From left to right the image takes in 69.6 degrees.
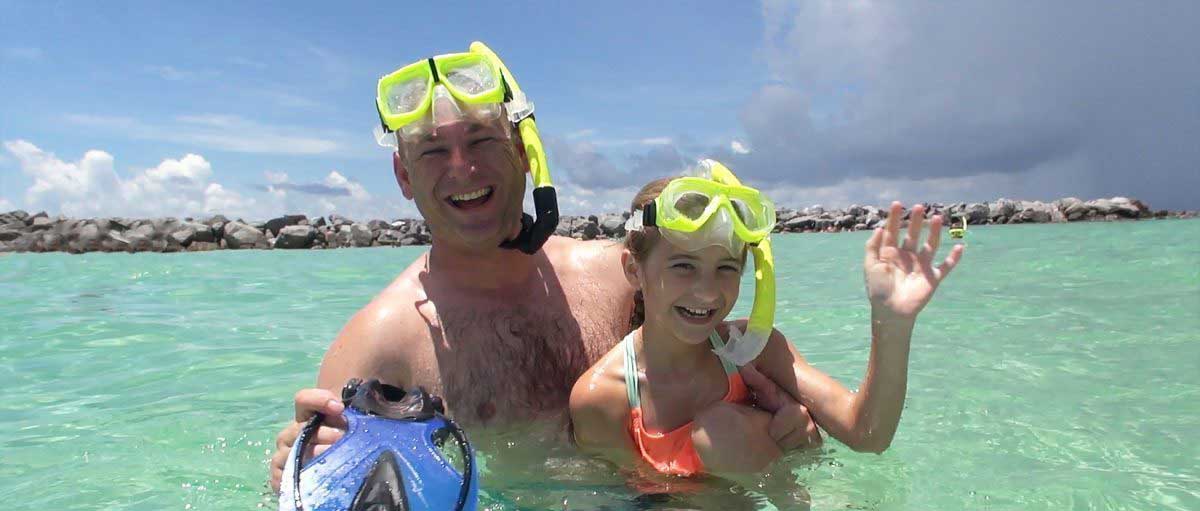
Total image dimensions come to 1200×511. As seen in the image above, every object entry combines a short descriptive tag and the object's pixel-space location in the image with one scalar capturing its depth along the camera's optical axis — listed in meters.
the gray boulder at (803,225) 34.50
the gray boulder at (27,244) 22.38
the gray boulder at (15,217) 24.31
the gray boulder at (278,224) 25.70
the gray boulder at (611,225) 28.26
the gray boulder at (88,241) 22.48
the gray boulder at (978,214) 33.56
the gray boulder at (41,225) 23.94
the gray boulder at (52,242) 22.64
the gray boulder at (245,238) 23.84
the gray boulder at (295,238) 24.38
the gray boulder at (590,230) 28.27
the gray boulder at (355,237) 26.61
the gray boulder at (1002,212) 33.56
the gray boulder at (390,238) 27.55
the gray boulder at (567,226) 28.26
